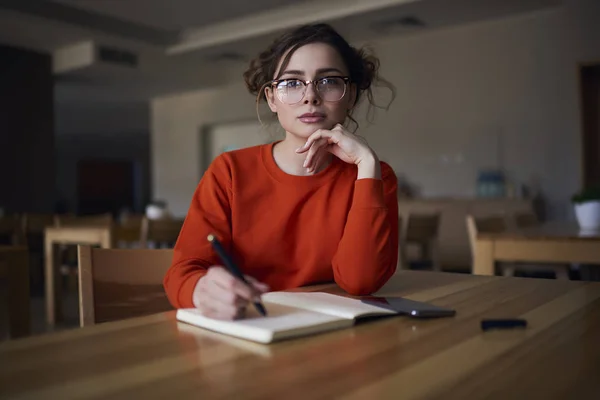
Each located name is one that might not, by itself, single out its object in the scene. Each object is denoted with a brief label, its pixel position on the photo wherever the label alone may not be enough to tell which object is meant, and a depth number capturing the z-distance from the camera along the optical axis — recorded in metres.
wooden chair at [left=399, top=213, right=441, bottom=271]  3.91
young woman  1.07
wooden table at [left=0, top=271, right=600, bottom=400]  0.49
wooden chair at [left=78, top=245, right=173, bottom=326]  1.03
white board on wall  8.35
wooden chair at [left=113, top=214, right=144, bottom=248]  3.41
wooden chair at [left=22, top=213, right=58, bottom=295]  4.28
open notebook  0.65
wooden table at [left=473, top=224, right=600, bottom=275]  1.92
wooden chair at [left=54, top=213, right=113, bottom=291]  3.79
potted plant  2.45
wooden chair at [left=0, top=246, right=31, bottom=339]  2.18
